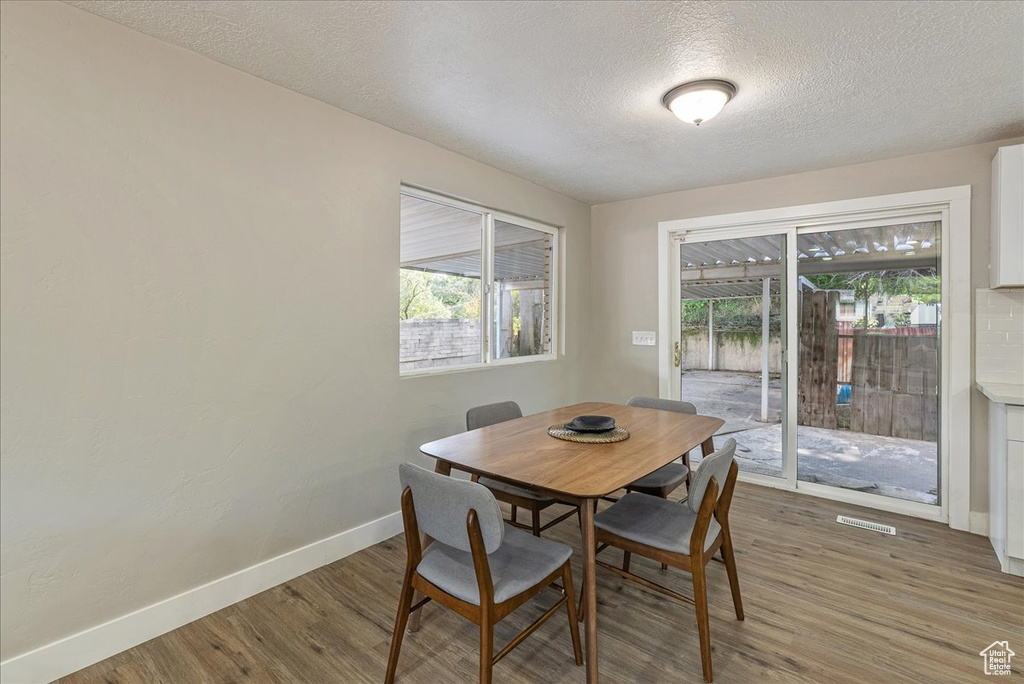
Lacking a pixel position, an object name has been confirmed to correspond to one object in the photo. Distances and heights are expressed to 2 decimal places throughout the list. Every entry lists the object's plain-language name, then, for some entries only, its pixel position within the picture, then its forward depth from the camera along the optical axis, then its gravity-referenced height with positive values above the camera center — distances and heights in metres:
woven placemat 2.08 -0.45
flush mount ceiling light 2.15 +1.15
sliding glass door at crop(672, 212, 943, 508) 3.20 -0.09
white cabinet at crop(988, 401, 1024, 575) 2.37 -0.78
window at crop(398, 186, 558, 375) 3.02 +0.40
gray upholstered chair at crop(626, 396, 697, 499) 2.45 -0.76
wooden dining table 1.54 -0.48
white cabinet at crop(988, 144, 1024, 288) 2.55 +0.68
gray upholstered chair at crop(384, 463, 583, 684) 1.39 -0.79
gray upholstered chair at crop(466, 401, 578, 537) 2.26 -0.76
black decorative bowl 2.20 -0.42
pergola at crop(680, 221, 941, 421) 3.21 +0.62
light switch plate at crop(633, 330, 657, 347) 4.18 +0.00
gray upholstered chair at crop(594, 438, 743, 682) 1.68 -0.77
